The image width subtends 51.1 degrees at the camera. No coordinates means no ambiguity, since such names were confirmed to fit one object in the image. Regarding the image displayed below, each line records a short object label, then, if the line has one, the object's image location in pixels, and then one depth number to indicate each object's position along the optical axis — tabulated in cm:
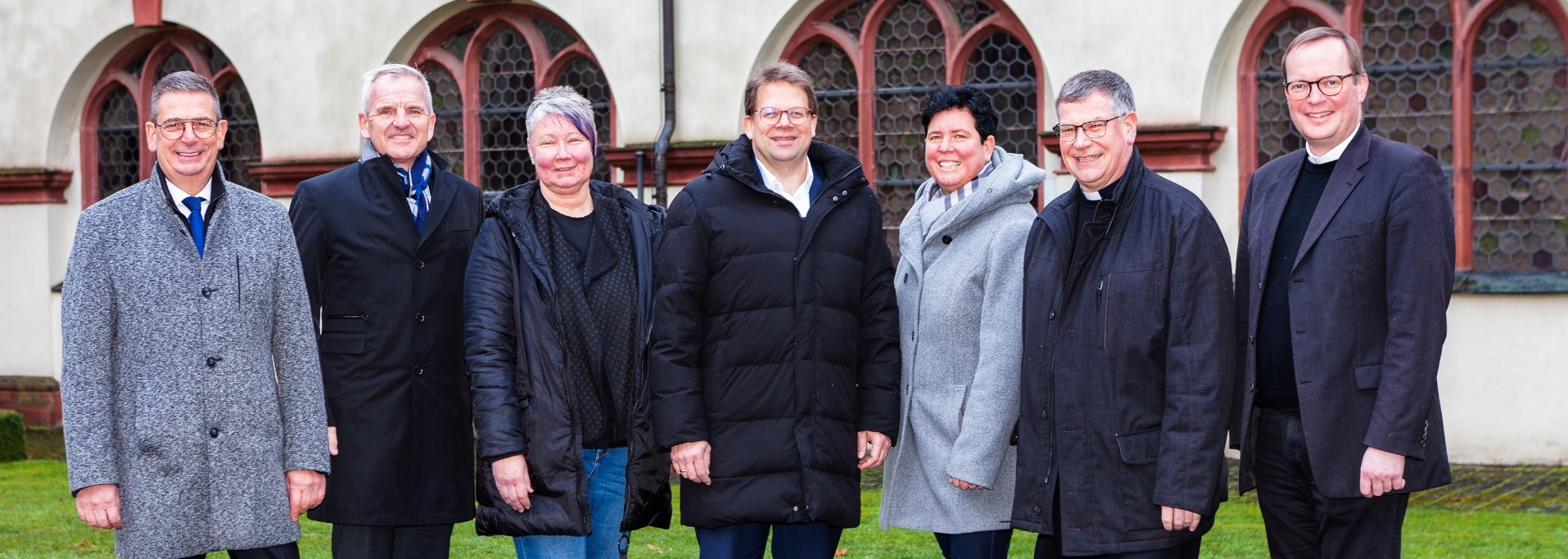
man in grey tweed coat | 398
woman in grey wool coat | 447
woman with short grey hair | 433
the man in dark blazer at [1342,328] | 395
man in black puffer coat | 436
